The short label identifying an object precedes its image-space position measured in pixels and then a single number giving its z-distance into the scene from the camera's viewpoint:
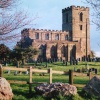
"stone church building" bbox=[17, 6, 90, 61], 97.19
